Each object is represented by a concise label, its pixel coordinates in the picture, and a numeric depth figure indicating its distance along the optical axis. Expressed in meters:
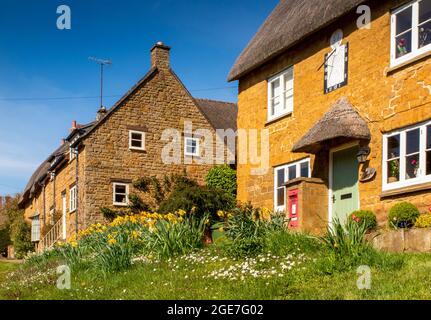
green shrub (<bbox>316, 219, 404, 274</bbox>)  8.77
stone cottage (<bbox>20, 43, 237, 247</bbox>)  25.31
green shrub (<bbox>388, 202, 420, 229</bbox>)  11.46
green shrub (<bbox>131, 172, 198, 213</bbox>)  25.86
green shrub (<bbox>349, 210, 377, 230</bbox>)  12.48
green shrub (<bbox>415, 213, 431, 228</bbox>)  10.77
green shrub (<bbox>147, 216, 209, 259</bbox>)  12.15
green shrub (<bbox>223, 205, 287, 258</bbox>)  10.99
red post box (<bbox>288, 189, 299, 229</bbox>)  14.00
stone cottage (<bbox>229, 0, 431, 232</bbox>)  12.11
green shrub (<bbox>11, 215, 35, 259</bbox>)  34.00
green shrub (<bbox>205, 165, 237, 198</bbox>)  25.91
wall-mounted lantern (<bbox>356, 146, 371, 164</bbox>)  13.12
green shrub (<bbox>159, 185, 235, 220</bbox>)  20.72
